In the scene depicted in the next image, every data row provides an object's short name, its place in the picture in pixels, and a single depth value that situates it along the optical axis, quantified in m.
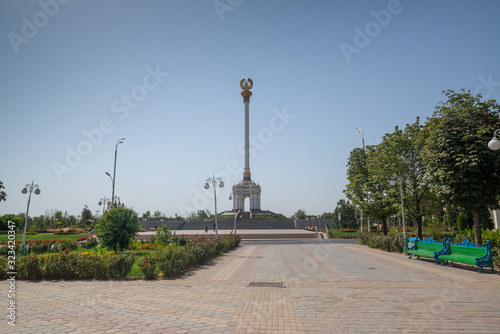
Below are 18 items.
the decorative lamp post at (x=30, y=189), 19.51
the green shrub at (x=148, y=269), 10.74
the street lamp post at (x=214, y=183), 24.05
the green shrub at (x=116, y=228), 17.86
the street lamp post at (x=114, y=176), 24.26
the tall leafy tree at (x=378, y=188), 23.19
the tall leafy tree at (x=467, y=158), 13.82
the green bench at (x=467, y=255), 11.05
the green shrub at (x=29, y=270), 11.12
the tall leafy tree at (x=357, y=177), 28.52
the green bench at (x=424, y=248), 13.90
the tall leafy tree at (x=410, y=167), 21.50
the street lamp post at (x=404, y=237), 17.09
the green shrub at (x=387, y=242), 18.73
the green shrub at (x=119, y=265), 11.22
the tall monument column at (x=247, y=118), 73.38
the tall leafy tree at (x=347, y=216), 50.06
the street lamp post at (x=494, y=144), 8.22
